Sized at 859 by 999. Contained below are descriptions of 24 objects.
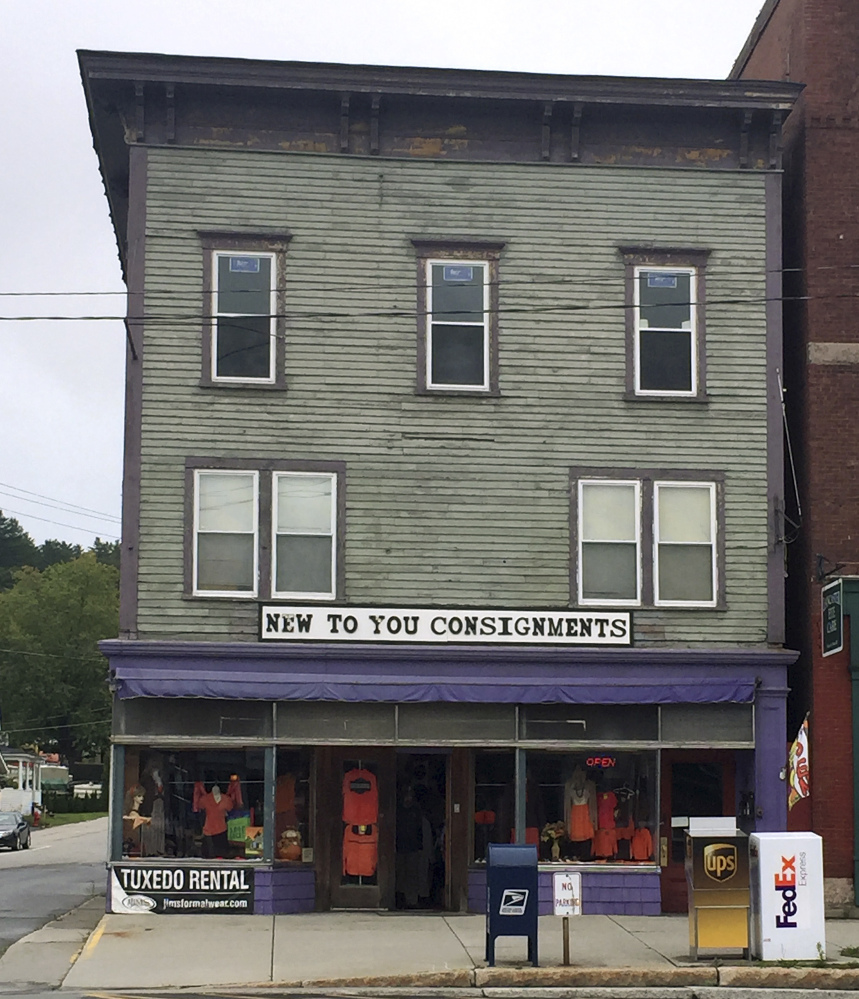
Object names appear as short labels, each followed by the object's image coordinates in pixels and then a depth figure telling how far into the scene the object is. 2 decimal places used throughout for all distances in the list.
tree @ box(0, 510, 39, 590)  143.38
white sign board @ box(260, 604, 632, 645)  21.17
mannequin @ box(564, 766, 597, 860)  21.58
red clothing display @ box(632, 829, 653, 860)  21.47
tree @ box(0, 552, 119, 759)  92.38
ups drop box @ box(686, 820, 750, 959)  16.08
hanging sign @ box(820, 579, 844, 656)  20.78
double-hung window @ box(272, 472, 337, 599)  21.44
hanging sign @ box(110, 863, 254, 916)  20.64
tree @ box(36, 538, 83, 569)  147.25
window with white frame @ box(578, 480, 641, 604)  21.78
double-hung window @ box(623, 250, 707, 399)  22.23
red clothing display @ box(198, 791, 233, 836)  21.20
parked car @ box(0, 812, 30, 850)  44.34
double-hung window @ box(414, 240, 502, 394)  22.02
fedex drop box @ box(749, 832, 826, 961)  15.94
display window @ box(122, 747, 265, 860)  21.16
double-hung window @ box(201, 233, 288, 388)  21.70
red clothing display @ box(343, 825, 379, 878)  21.58
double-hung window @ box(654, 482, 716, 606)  21.83
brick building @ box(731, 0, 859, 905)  21.42
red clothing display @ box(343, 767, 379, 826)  21.69
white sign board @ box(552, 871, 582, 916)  15.68
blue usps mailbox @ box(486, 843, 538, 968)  15.89
